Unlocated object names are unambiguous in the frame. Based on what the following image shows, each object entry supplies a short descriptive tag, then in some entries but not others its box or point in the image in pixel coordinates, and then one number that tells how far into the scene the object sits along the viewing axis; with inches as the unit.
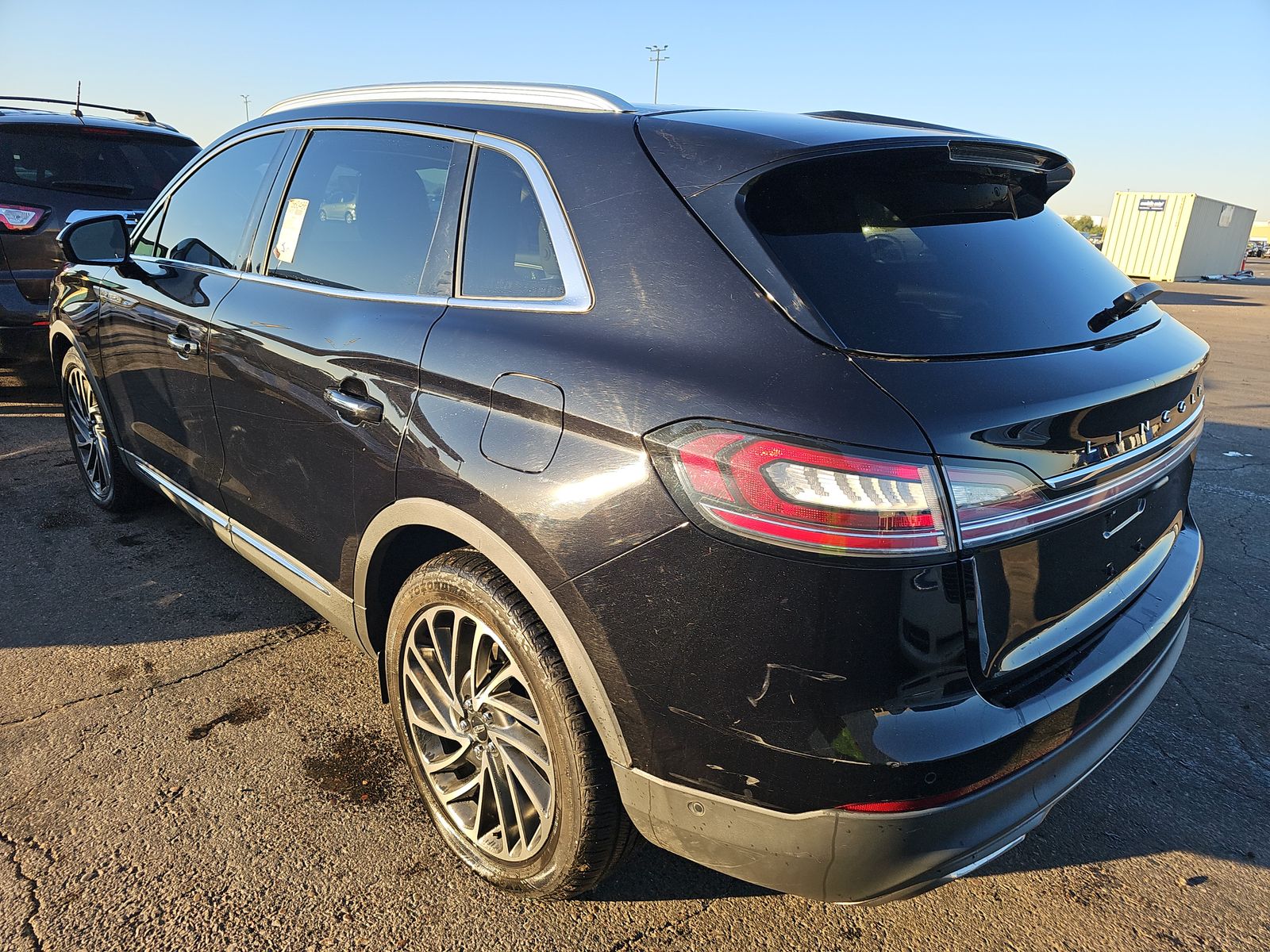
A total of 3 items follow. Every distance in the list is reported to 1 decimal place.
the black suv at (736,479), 57.7
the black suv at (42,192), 221.0
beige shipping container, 1601.9
